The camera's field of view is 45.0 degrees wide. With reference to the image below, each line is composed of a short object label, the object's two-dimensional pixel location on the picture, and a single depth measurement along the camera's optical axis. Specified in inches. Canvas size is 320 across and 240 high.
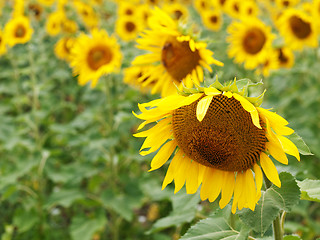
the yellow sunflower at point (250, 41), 110.8
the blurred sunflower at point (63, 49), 162.2
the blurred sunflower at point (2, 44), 136.2
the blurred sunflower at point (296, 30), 127.7
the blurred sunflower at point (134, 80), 105.7
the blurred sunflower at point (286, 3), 154.2
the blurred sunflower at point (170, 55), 63.3
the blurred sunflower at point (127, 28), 152.2
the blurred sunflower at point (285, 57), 137.2
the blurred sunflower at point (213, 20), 175.0
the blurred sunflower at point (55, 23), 170.6
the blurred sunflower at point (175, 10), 159.4
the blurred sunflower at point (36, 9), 160.1
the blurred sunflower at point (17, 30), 129.4
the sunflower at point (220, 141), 36.7
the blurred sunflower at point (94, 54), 105.3
